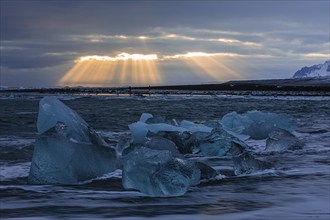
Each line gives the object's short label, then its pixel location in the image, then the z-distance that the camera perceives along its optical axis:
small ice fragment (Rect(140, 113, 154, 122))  11.36
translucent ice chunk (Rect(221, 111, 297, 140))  11.49
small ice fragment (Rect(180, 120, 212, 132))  10.45
